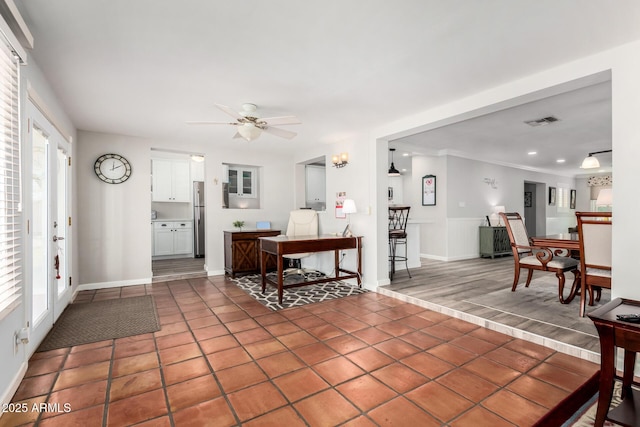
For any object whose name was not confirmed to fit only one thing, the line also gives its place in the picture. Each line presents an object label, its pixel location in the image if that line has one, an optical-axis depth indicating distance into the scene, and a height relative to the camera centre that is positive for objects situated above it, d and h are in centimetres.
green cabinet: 696 -70
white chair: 542 -21
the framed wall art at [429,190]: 704 +51
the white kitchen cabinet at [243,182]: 634 +64
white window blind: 181 +19
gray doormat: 279 -115
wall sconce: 487 +85
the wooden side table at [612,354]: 150 -75
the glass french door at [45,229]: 261 -16
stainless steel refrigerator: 734 -14
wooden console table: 531 -71
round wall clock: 466 +69
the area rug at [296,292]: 385 -114
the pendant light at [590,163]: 496 +80
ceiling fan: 322 +98
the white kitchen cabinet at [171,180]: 719 +78
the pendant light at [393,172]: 655 +86
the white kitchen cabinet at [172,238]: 706 -60
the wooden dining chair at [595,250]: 265 -35
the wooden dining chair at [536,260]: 352 -60
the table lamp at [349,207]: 446 +7
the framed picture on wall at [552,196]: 948 +48
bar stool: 486 -47
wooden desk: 387 -48
